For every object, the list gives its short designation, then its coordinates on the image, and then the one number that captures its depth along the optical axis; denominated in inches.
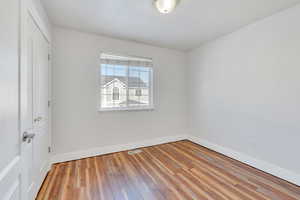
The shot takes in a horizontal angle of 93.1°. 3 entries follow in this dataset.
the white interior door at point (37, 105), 59.6
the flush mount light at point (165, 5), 68.5
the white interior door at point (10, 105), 27.1
